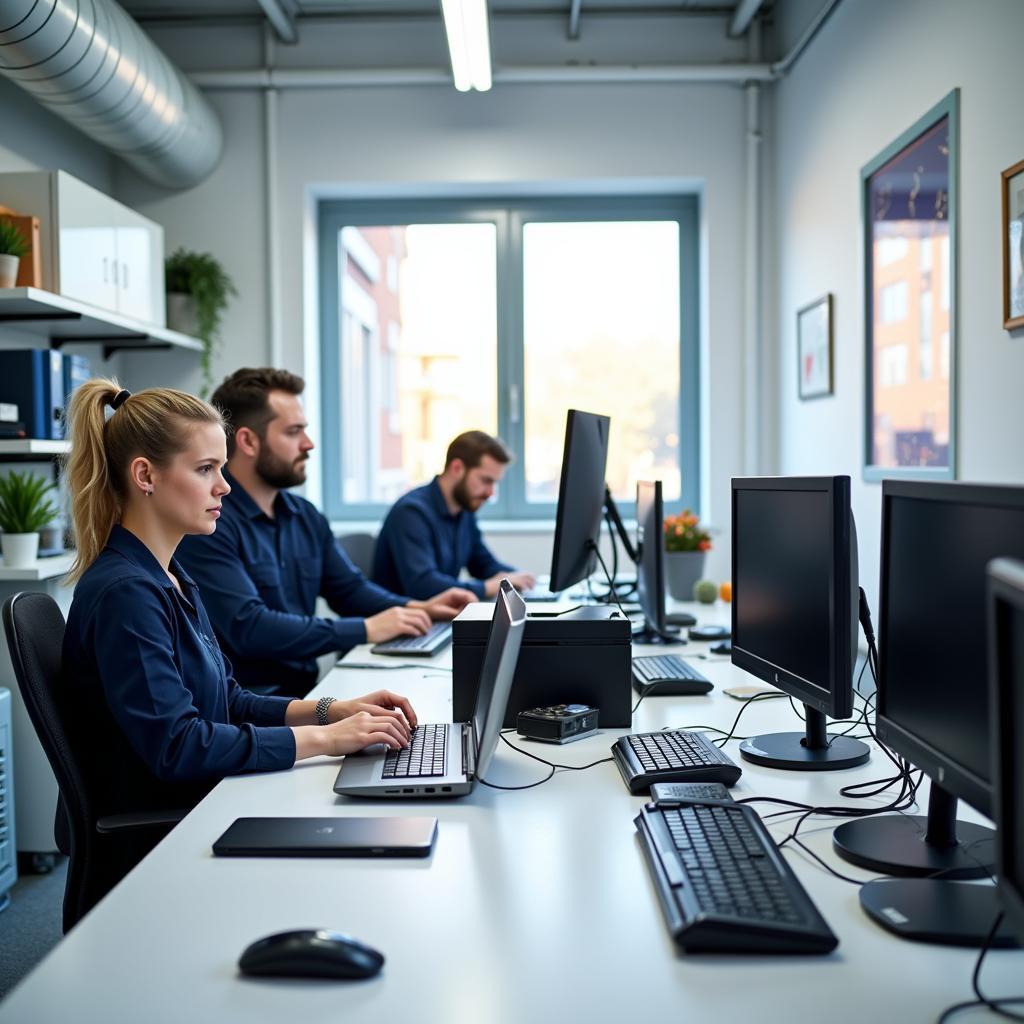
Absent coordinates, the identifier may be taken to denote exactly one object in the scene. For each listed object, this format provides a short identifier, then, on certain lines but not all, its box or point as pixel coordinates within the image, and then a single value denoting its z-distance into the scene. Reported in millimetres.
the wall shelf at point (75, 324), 3104
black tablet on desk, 1220
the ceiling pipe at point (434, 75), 4477
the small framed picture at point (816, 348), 3893
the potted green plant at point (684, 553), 3340
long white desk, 882
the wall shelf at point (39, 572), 2848
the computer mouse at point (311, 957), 919
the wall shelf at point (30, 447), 2969
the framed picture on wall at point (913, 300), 2869
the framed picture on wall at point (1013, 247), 2422
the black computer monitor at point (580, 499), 2266
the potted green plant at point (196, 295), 4469
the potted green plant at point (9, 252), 3016
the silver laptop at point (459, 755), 1325
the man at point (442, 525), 3541
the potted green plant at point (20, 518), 2898
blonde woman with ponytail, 1488
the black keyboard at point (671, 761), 1471
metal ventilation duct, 2924
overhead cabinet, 3236
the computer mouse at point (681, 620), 2975
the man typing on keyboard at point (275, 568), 2559
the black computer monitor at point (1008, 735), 792
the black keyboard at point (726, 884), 963
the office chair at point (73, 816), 1546
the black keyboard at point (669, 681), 2141
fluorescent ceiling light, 3342
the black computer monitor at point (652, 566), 2451
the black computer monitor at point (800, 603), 1438
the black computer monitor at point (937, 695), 1012
